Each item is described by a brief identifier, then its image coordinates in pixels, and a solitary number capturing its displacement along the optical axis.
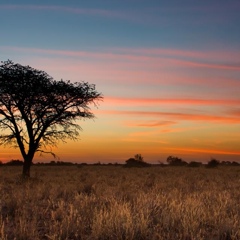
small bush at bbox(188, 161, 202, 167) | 69.03
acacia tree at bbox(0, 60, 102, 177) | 29.98
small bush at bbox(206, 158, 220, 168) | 66.10
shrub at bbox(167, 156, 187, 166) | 78.56
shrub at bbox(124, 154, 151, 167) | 71.06
